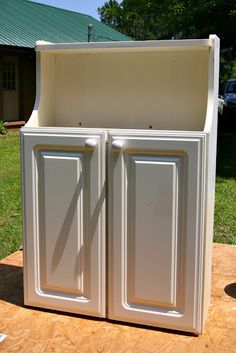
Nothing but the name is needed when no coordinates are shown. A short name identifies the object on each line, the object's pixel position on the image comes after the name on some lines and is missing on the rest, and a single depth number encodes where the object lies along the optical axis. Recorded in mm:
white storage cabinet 2812
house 16062
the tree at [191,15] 14406
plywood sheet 2783
